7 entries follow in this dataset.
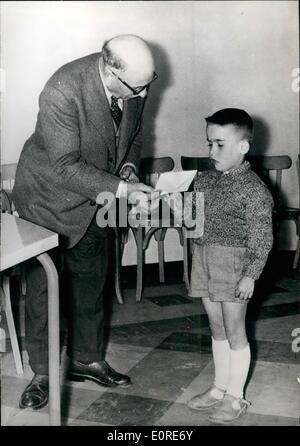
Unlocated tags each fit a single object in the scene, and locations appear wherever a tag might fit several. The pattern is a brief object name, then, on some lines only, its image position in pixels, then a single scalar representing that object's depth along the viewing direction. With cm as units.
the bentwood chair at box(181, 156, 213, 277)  431
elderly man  219
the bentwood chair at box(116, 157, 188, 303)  386
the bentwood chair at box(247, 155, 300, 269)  438
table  162
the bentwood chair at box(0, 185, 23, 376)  263
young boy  199
